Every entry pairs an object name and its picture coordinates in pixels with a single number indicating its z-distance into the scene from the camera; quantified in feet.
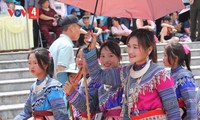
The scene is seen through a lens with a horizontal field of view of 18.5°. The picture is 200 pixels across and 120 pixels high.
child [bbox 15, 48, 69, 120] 16.43
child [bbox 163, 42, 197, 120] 17.46
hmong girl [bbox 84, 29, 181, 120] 14.43
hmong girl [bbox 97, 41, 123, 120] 16.00
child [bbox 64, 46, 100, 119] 16.19
